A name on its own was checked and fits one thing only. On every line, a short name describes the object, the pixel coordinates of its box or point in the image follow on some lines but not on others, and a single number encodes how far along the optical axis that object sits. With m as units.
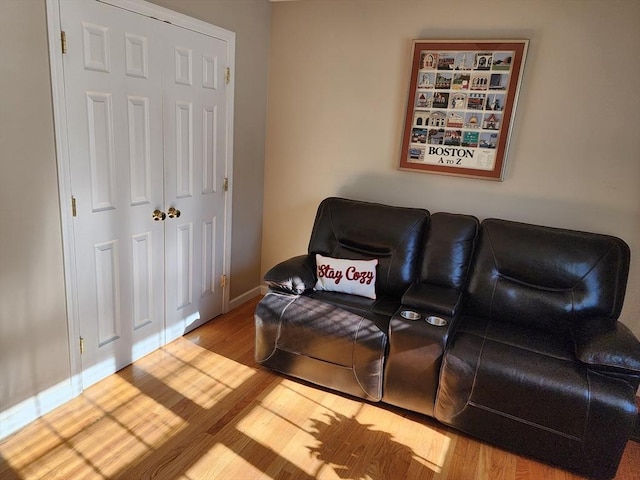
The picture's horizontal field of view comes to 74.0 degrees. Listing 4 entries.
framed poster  2.65
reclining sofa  1.94
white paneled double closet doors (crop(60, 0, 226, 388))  2.11
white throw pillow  2.66
